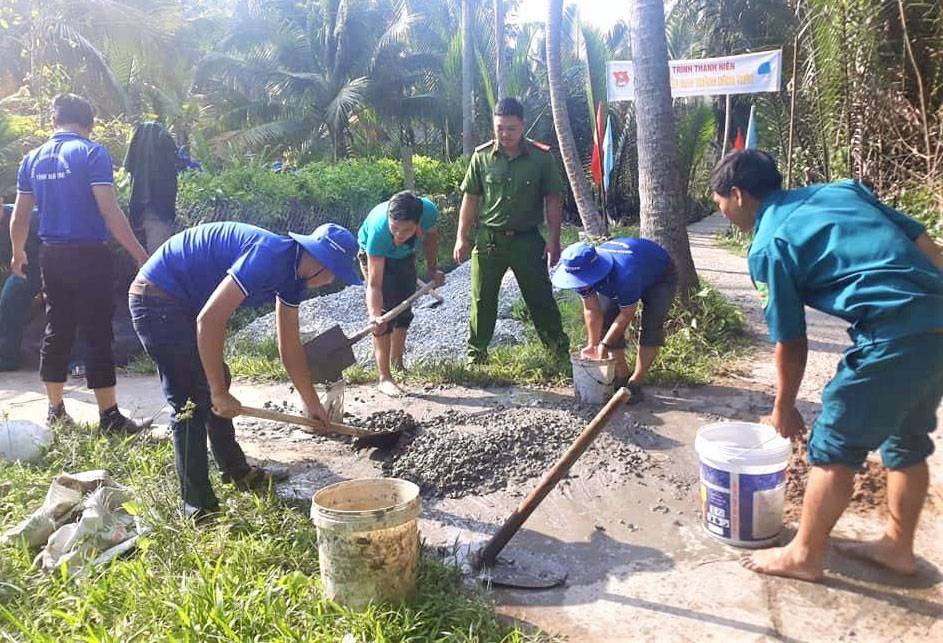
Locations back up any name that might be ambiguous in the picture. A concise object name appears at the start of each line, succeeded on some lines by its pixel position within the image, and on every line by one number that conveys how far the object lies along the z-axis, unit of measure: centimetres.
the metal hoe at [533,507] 289
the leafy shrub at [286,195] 918
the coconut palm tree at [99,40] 1689
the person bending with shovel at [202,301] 314
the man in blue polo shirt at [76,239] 449
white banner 960
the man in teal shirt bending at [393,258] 500
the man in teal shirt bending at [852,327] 249
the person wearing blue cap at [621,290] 443
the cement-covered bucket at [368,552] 255
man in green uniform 548
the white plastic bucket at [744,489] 305
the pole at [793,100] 770
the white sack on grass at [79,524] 304
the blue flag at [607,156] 1124
